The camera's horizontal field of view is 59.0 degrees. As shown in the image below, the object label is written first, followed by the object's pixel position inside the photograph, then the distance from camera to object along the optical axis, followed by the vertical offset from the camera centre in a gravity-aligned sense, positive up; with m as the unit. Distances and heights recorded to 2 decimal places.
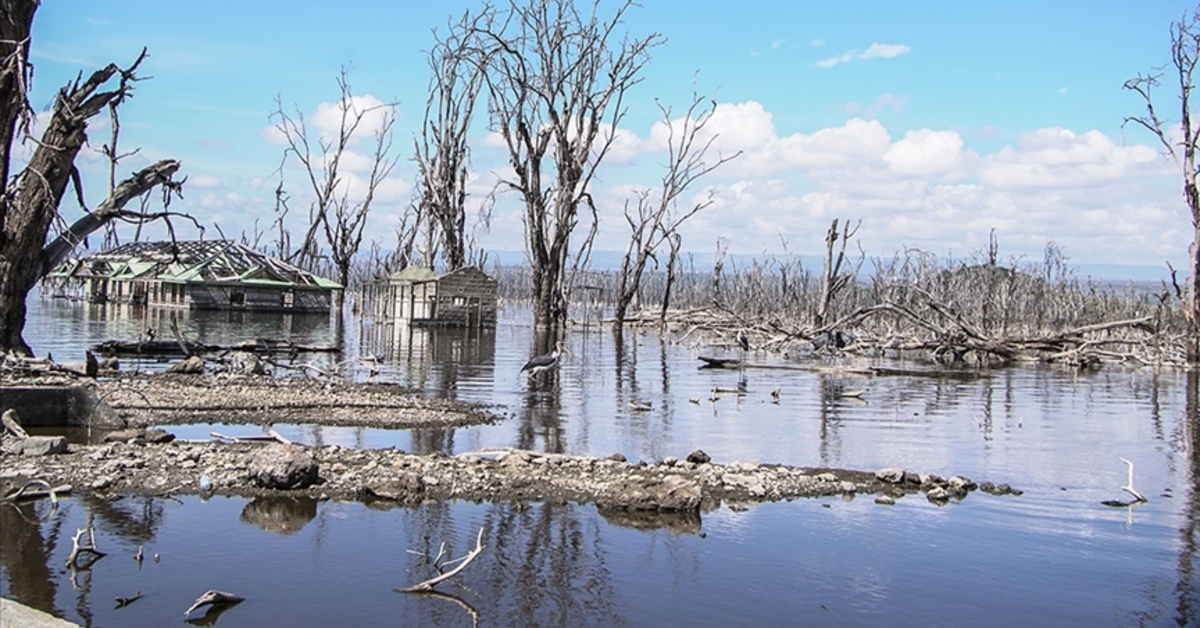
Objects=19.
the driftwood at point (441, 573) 7.39 -1.91
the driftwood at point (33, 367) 15.74 -0.85
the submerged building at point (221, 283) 54.84 +1.65
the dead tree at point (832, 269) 36.56 +2.12
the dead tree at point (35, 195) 18.17 +1.99
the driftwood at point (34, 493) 9.42 -1.64
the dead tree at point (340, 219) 61.62 +5.78
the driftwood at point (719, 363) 27.72 -1.02
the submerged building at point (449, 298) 45.00 +0.90
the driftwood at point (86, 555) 7.87 -1.84
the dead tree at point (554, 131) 40.94 +7.45
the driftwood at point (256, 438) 12.09 -1.43
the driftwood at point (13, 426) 11.39 -1.26
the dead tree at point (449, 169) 53.19 +7.84
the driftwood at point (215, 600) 7.13 -1.97
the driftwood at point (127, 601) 7.23 -1.98
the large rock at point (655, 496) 10.27 -1.69
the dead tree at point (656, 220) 48.09 +4.76
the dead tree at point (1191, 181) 31.23 +4.58
